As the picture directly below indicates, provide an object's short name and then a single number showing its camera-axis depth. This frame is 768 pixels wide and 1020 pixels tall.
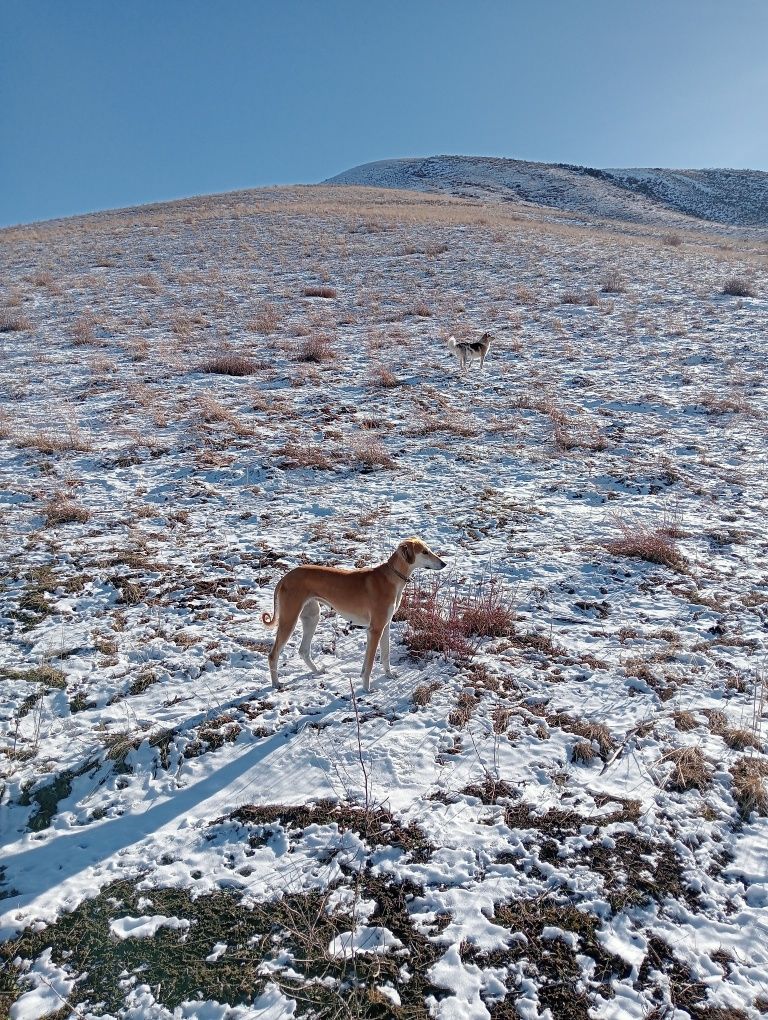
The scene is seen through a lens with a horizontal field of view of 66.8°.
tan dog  5.34
